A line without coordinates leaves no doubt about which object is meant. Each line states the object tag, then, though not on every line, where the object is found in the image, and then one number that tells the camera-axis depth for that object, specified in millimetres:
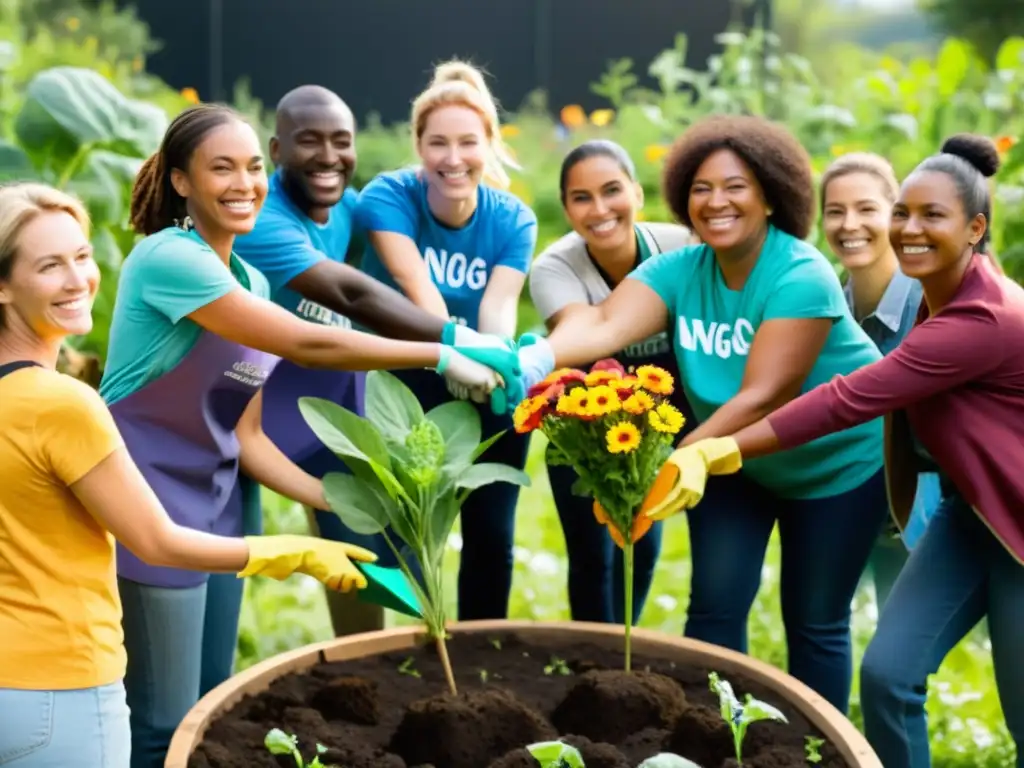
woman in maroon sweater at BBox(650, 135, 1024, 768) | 2438
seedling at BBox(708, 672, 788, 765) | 2281
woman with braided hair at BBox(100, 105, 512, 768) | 2512
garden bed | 2381
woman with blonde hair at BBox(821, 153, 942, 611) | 3076
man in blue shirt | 3006
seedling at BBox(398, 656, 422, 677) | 2822
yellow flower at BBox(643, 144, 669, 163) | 5707
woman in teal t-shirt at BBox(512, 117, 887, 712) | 2771
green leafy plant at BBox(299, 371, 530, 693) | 2631
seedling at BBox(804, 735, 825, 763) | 2360
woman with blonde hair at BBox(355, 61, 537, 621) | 3188
